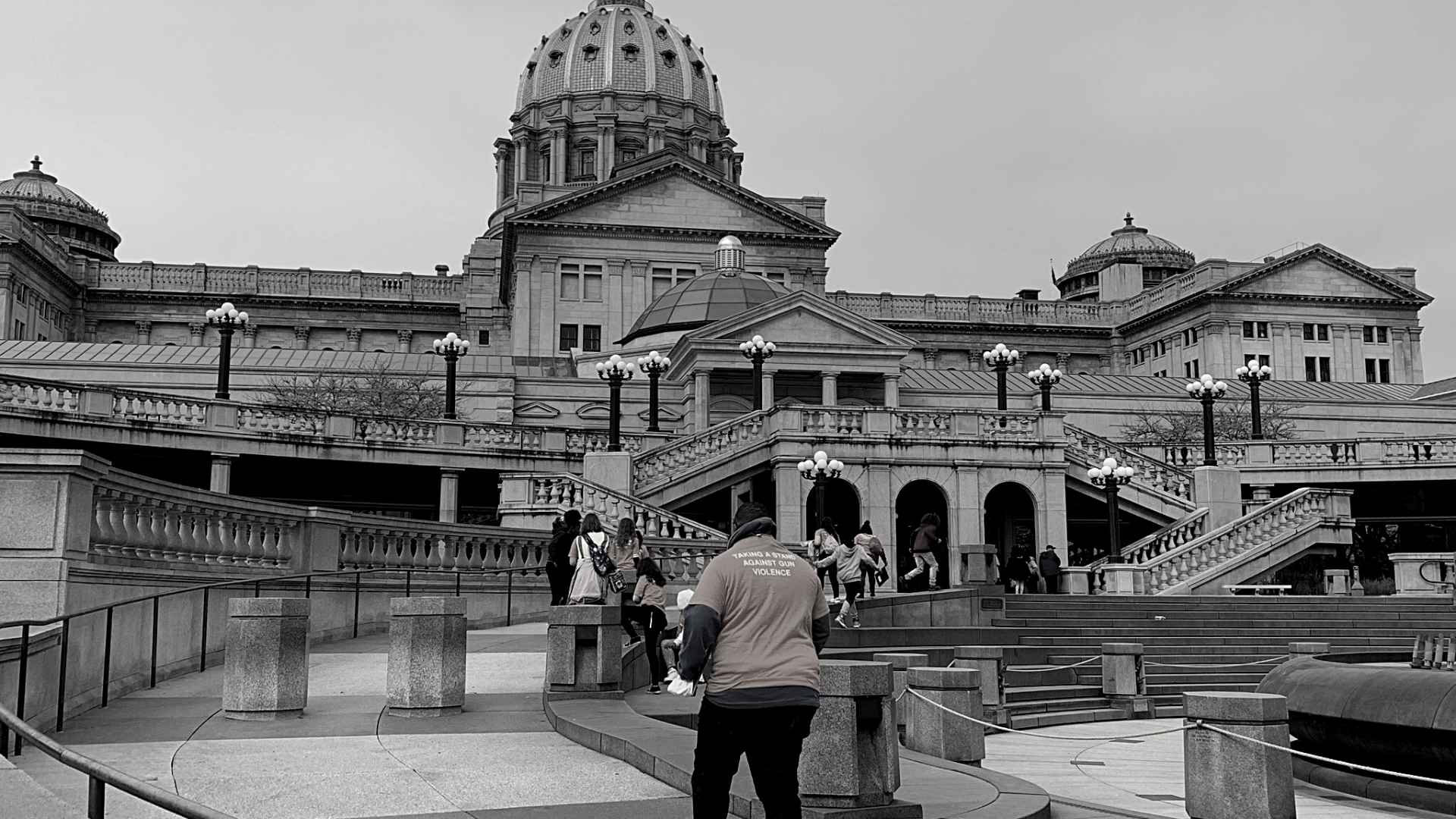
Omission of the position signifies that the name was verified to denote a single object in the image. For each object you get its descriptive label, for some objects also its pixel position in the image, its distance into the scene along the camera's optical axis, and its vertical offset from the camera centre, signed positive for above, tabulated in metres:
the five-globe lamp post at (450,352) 45.66 +6.72
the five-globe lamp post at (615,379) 39.53 +5.17
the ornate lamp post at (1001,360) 49.12 +6.92
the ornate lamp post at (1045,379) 47.56 +6.07
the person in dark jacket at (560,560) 20.70 +0.15
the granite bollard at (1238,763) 11.44 -1.47
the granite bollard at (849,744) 9.47 -1.09
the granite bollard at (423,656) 14.66 -0.83
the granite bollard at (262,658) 14.02 -0.81
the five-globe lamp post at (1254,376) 48.50 +6.31
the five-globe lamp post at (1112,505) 35.50 +1.56
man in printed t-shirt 8.41 -0.56
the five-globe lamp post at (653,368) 46.62 +6.34
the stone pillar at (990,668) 19.44 -1.26
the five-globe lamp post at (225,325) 44.75 +7.37
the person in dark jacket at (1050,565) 34.66 +0.13
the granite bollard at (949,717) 15.40 -1.51
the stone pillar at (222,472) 41.56 +2.75
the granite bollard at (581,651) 15.49 -0.82
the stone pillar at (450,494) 44.03 +2.26
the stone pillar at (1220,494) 43.44 +2.22
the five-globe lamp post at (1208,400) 43.59 +4.95
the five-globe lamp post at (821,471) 35.09 +2.39
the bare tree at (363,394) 66.12 +7.96
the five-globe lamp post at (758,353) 46.66 +6.90
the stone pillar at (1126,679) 22.03 -1.59
